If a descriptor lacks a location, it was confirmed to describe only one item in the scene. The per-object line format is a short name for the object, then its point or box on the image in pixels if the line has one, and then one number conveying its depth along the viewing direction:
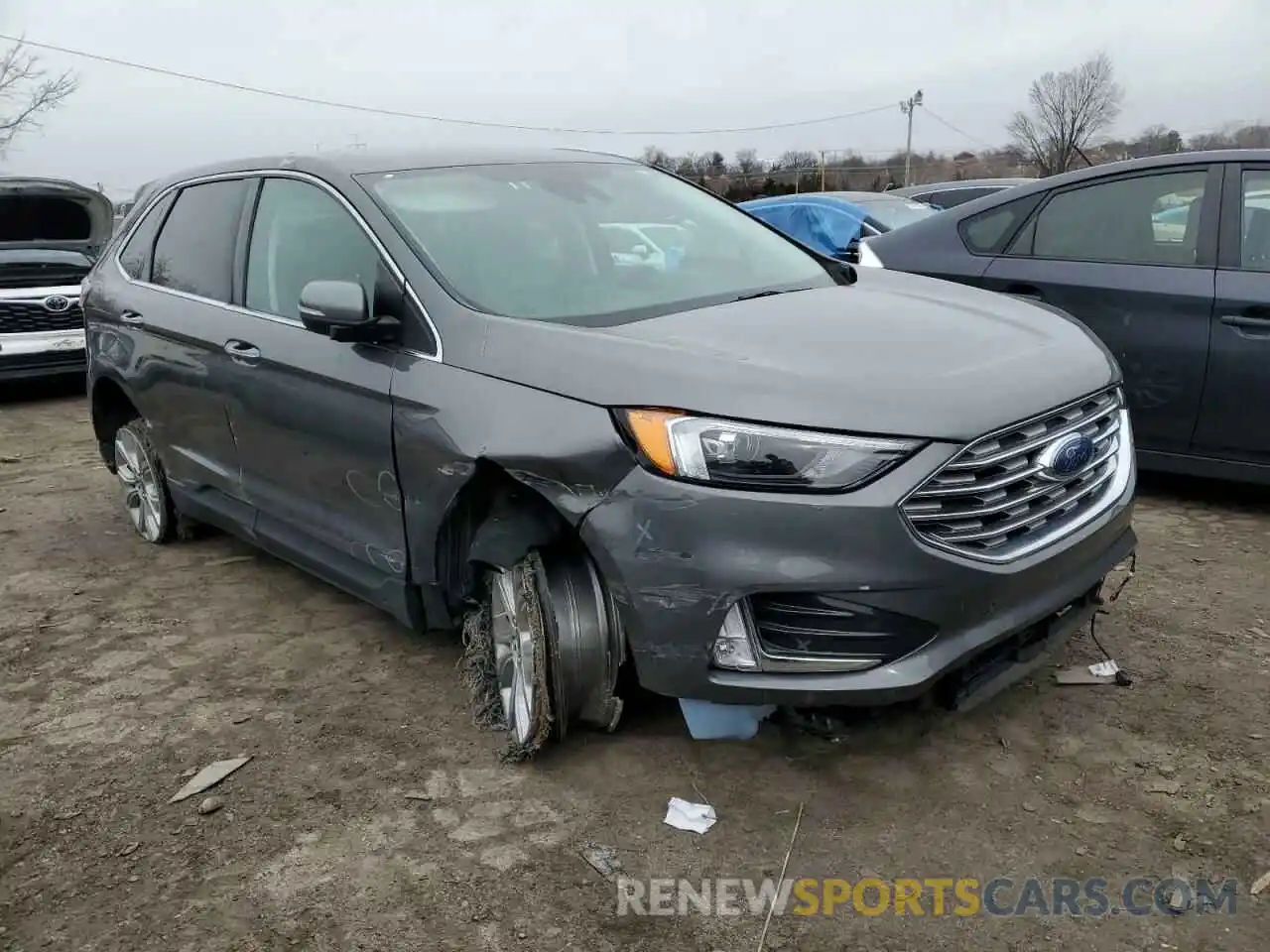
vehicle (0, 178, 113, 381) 8.88
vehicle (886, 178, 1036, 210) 14.05
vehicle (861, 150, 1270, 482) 4.50
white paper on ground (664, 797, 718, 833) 2.70
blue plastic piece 2.88
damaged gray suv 2.47
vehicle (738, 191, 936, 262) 11.42
